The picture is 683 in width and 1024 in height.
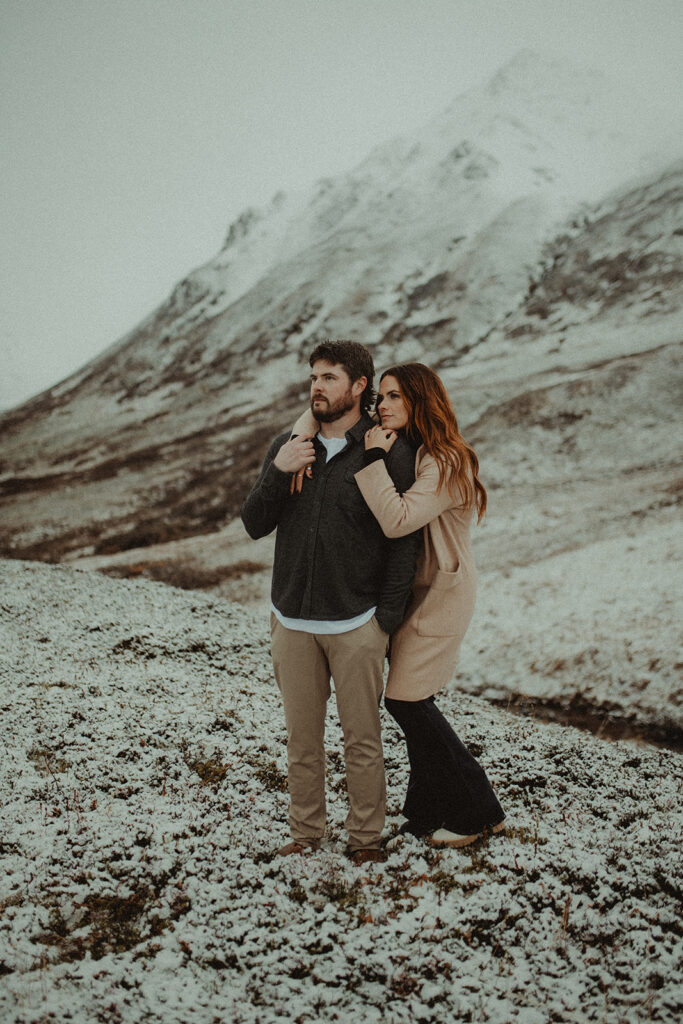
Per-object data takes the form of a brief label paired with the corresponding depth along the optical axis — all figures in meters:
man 5.48
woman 5.59
